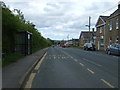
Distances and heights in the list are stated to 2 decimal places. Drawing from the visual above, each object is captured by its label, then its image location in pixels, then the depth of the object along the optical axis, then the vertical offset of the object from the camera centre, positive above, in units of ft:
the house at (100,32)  73.01 +8.94
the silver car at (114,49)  40.43 -2.71
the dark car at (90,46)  69.56 -2.11
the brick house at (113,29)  58.26 +9.37
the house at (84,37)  151.68 +10.05
